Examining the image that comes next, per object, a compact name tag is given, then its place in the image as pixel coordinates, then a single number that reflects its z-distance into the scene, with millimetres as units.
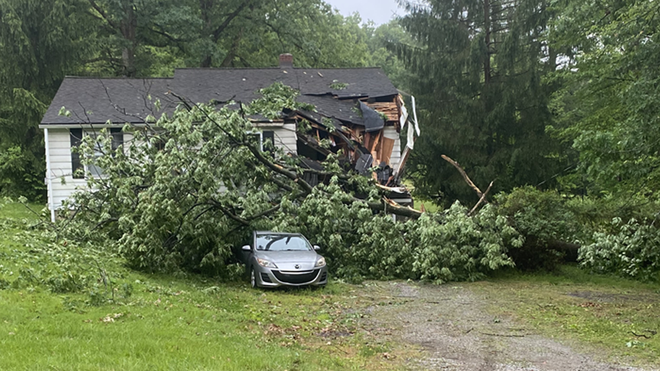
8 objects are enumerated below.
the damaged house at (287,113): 18125
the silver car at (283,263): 11281
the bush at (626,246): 10391
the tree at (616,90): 11008
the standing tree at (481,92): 23359
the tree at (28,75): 22562
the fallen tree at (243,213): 12289
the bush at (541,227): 14320
